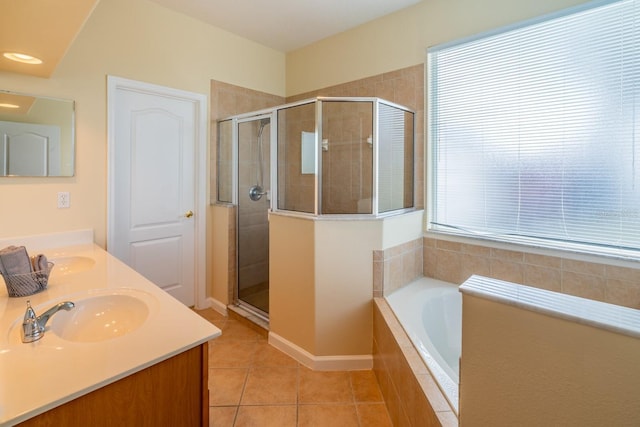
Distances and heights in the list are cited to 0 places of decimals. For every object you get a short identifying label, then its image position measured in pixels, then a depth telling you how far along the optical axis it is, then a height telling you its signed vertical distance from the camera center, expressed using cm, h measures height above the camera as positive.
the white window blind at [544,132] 174 +52
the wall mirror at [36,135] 192 +50
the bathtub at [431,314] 179 -66
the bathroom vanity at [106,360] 74 -41
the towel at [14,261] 123 -20
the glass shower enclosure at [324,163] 217 +37
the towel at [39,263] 133 -22
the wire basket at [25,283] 123 -29
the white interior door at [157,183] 246 +25
